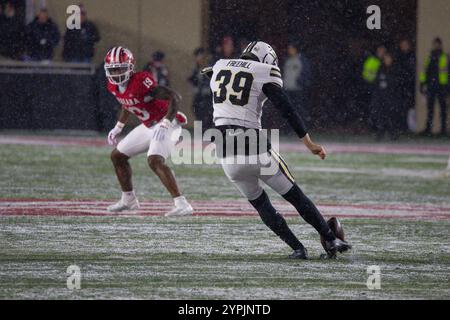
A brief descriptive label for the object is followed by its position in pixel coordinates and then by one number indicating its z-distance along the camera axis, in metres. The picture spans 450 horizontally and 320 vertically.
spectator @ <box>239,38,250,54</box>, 23.89
